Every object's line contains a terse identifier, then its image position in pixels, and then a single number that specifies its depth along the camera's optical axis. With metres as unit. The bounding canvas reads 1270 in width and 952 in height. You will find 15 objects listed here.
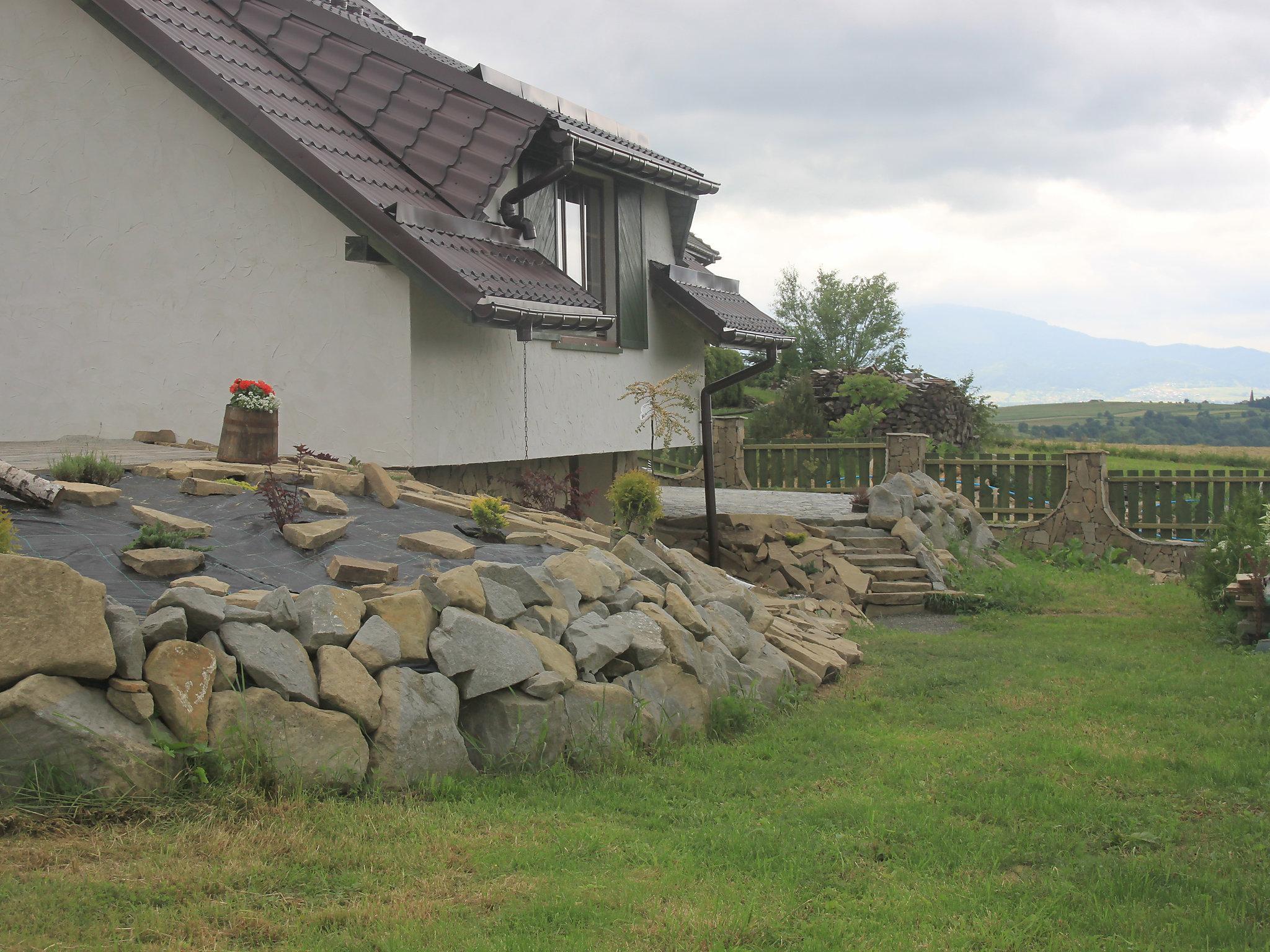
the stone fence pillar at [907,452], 19.25
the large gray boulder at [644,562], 7.73
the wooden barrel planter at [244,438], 8.14
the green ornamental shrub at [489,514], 7.42
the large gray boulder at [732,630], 7.44
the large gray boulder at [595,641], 5.92
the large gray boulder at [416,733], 4.79
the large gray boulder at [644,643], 6.25
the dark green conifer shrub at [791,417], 28.23
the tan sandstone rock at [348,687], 4.75
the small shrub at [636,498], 10.28
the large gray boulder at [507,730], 5.23
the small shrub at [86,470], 6.96
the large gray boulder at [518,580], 5.95
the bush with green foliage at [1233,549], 10.62
